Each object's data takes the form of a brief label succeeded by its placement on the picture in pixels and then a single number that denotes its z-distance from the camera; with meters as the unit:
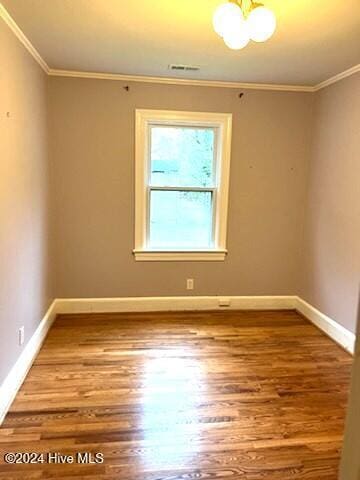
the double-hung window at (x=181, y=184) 3.86
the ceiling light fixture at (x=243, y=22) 1.88
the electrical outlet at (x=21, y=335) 2.66
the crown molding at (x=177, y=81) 3.56
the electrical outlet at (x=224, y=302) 4.17
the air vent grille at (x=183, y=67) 3.24
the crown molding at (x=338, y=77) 3.16
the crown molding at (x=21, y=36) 2.24
